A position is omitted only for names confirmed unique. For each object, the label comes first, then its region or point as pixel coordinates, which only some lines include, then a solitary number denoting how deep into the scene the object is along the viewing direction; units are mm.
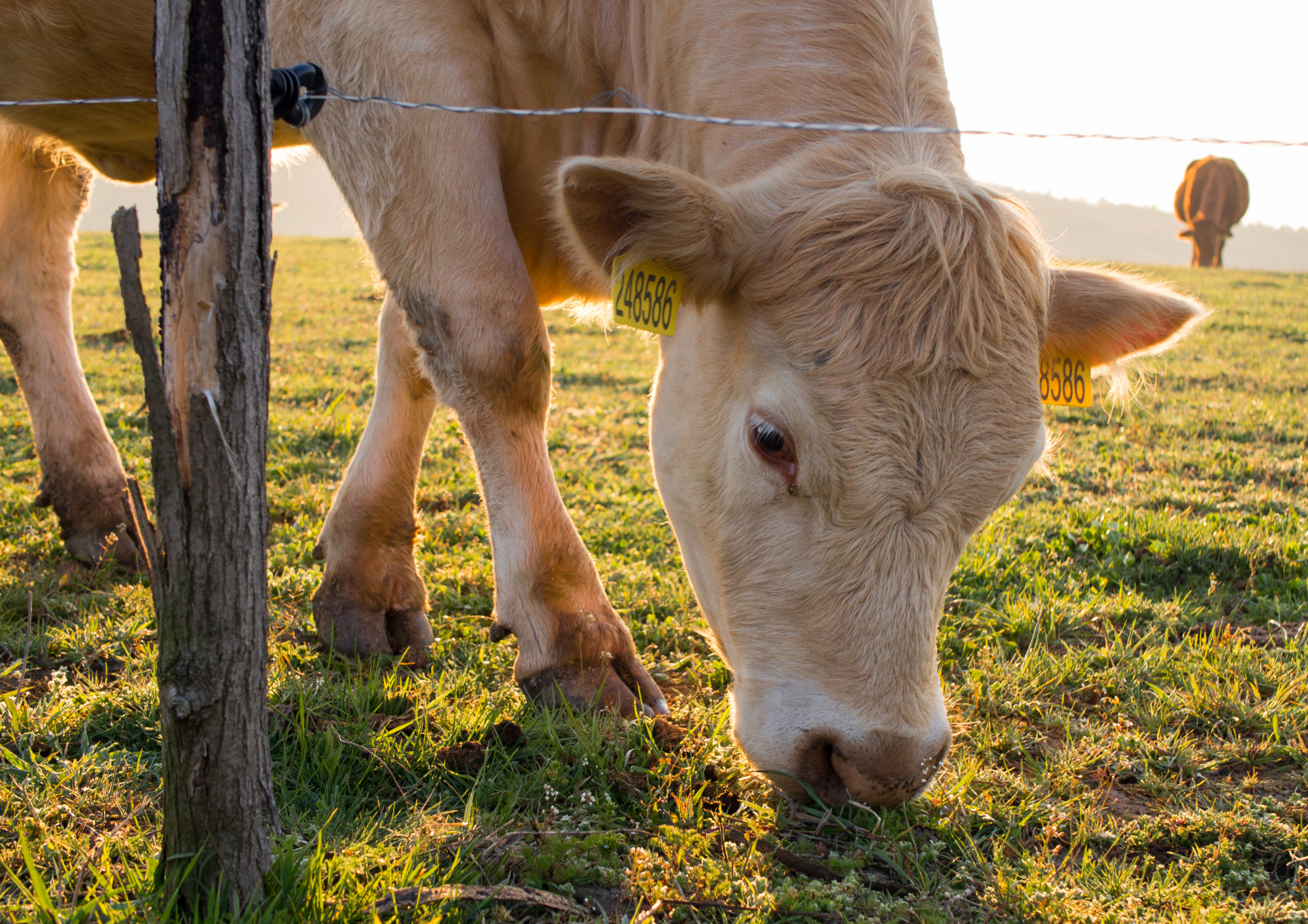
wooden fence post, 1560
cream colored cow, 2184
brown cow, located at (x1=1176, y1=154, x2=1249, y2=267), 29969
